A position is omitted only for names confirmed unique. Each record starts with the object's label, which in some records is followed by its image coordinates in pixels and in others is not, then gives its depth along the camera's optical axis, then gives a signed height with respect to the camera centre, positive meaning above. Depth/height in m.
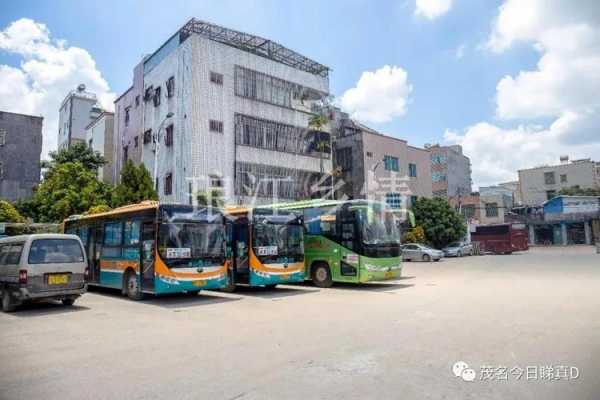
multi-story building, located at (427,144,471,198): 63.47 +10.52
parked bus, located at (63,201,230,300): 12.15 -0.02
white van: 10.45 -0.43
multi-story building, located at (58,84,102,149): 48.28 +15.32
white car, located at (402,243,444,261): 33.69 -0.76
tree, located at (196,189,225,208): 25.66 +2.95
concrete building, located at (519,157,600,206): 65.94 +9.51
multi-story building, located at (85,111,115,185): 40.09 +10.32
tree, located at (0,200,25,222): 26.09 +2.30
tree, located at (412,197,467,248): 40.56 +2.09
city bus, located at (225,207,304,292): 14.51 -0.03
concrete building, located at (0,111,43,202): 37.28 +8.41
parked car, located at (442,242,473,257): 39.84 -0.66
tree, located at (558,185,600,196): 60.91 +6.81
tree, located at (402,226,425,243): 38.53 +0.63
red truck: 42.81 +0.35
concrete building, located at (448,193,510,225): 65.88 +5.55
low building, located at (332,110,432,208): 40.06 +7.50
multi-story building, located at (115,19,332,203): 27.28 +8.92
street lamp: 26.27 +7.75
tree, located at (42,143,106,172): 34.03 +7.33
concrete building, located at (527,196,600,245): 55.84 +2.50
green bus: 15.39 +0.06
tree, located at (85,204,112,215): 24.44 +2.29
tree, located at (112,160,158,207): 25.91 +3.67
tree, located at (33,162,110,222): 26.88 +3.59
